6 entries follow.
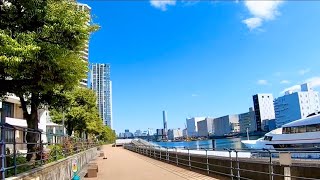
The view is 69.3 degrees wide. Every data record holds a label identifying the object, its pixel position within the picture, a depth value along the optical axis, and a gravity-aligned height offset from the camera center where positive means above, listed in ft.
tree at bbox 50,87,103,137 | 105.97 +1.78
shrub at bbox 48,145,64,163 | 34.79 -5.60
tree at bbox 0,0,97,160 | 22.62 +8.42
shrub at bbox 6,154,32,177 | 23.75 -5.28
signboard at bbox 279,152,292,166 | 22.52 -4.71
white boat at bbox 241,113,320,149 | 64.51 -7.40
